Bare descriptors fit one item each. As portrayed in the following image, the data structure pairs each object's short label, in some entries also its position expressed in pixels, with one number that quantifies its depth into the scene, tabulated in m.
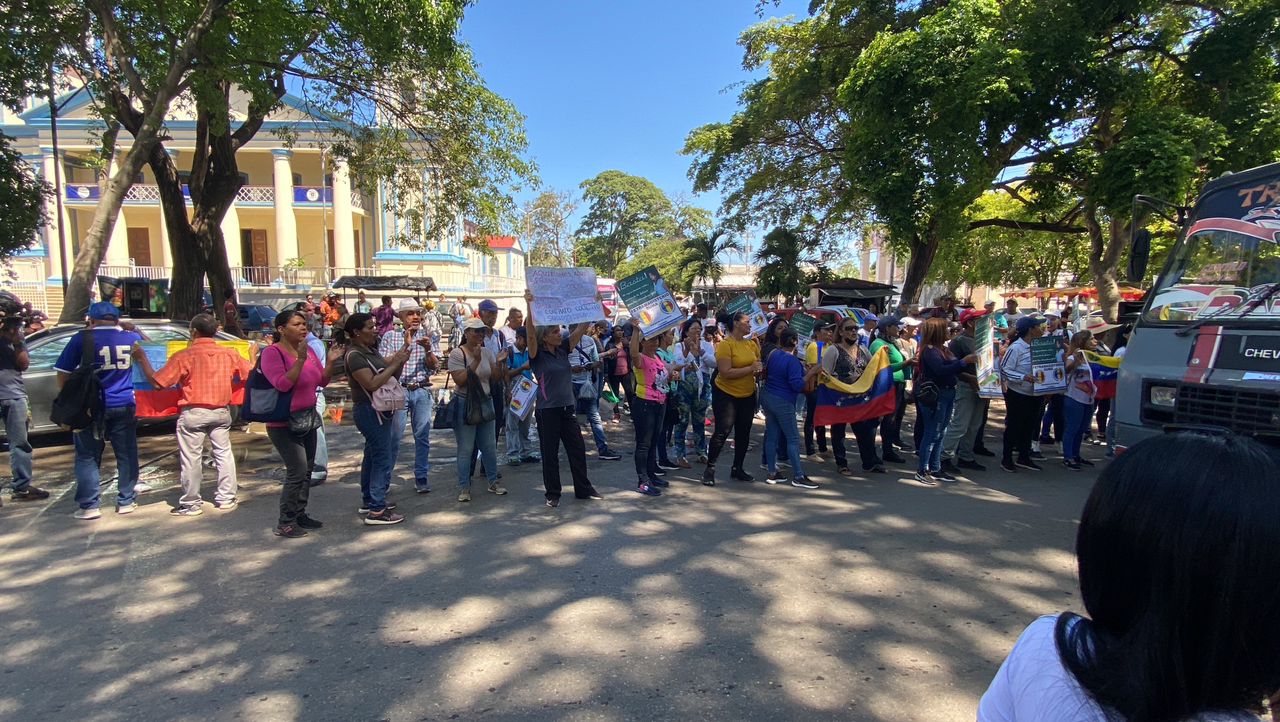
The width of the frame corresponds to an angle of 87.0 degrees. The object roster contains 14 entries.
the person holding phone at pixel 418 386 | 6.36
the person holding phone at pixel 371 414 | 5.54
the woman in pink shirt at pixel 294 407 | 5.30
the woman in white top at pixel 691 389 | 7.85
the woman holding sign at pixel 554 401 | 6.07
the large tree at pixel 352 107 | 9.77
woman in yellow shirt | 6.82
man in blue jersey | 5.70
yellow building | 31.36
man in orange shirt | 5.73
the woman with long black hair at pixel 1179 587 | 0.96
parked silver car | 8.08
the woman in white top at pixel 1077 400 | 7.79
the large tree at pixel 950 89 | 11.17
